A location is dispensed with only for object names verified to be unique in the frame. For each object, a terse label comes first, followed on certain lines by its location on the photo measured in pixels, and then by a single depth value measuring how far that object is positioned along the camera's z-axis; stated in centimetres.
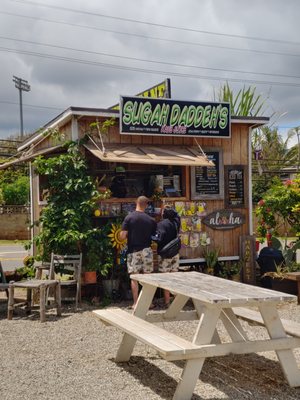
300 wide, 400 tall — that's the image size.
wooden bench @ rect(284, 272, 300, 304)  917
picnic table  465
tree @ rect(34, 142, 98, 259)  927
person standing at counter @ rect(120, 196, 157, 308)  870
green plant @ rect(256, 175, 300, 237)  1074
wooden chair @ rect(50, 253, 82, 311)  904
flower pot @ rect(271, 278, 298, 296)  970
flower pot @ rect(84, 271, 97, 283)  936
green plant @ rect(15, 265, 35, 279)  1003
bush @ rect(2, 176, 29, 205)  2536
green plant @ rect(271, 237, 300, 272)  1020
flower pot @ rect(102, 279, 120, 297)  959
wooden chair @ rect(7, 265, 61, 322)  812
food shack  974
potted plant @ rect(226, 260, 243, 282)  1067
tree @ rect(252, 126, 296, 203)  2891
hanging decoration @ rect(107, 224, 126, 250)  950
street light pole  4791
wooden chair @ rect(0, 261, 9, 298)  852
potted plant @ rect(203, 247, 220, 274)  1045
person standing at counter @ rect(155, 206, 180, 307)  890
